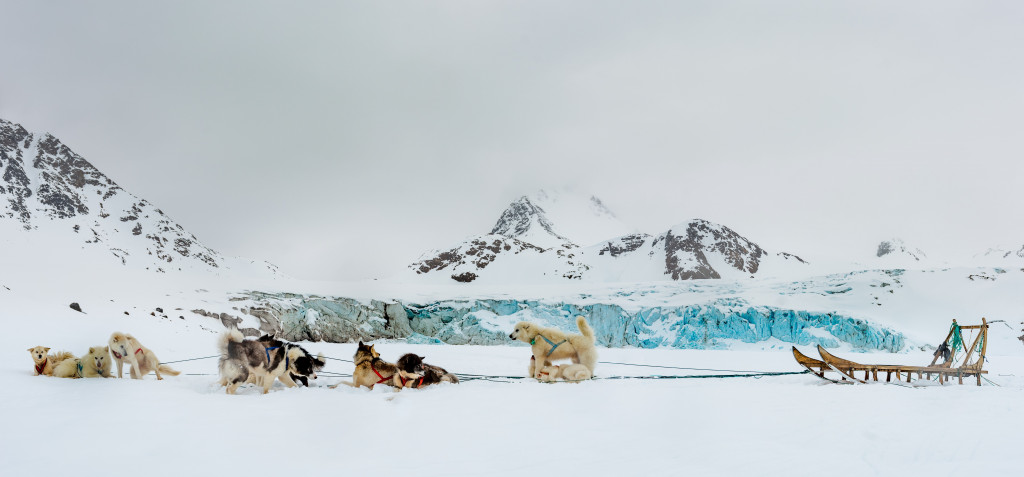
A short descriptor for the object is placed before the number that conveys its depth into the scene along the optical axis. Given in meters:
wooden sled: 8.67
